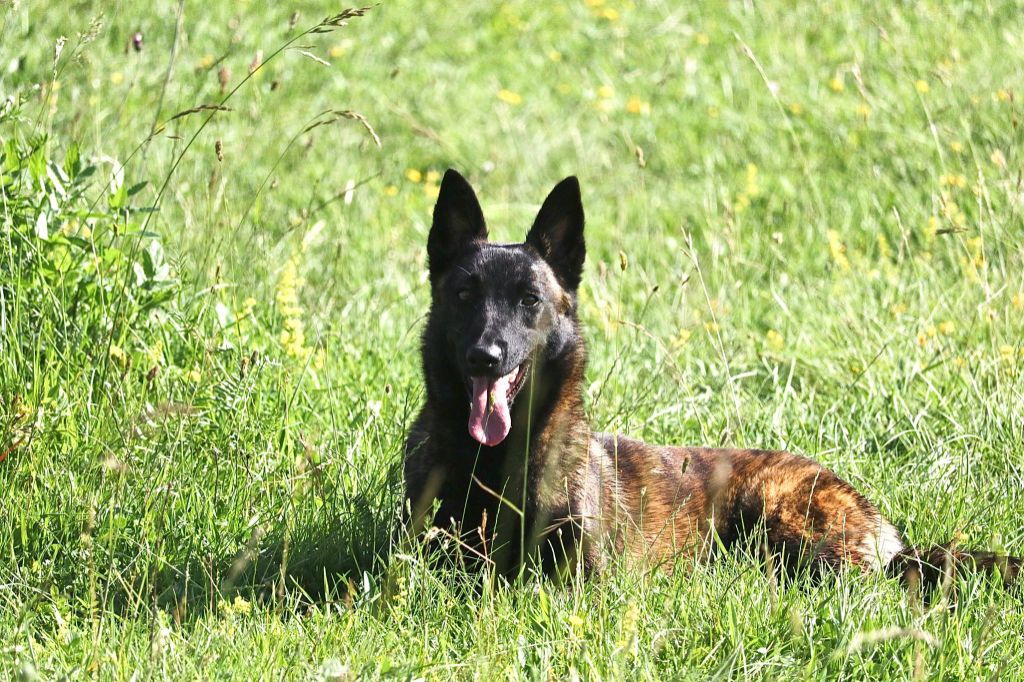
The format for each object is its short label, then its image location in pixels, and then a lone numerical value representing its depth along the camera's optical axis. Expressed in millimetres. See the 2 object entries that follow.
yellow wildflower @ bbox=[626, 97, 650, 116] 16844
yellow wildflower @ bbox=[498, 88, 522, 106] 16922
